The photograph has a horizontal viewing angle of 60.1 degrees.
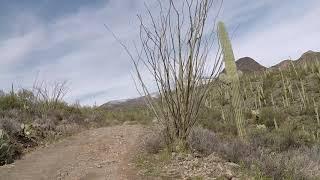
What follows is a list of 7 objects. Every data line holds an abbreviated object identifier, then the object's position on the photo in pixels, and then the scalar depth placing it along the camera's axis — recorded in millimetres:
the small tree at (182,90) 4695
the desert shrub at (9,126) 6146
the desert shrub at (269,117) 9507
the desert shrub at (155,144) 5080
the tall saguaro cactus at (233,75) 6317
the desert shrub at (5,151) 5307
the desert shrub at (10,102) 7820
